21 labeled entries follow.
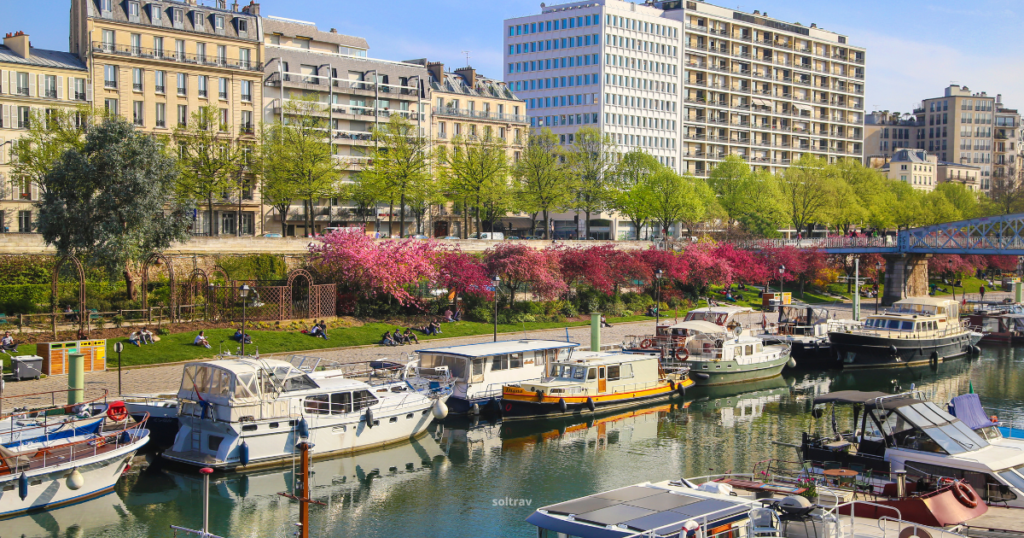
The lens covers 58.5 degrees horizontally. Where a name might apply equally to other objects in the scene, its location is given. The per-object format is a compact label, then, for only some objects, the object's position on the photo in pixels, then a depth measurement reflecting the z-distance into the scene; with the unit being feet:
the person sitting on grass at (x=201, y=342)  148.25
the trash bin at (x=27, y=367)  124.57
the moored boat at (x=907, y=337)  188.34
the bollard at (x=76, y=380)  108.58
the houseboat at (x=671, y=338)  163.43
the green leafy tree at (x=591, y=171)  310.86
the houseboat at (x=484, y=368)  132.67
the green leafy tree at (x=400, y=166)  247.09
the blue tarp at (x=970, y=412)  90.68
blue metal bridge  264.11
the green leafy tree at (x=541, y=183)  285.84
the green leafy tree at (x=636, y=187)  317.63
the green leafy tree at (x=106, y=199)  160.97
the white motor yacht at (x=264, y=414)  103.09
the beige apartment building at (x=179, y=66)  249.96
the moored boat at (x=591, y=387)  130.72
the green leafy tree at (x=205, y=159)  217.97
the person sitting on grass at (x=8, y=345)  133.80
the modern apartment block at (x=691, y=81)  400.06
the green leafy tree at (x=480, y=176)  269.64
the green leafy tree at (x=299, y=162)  234.17
